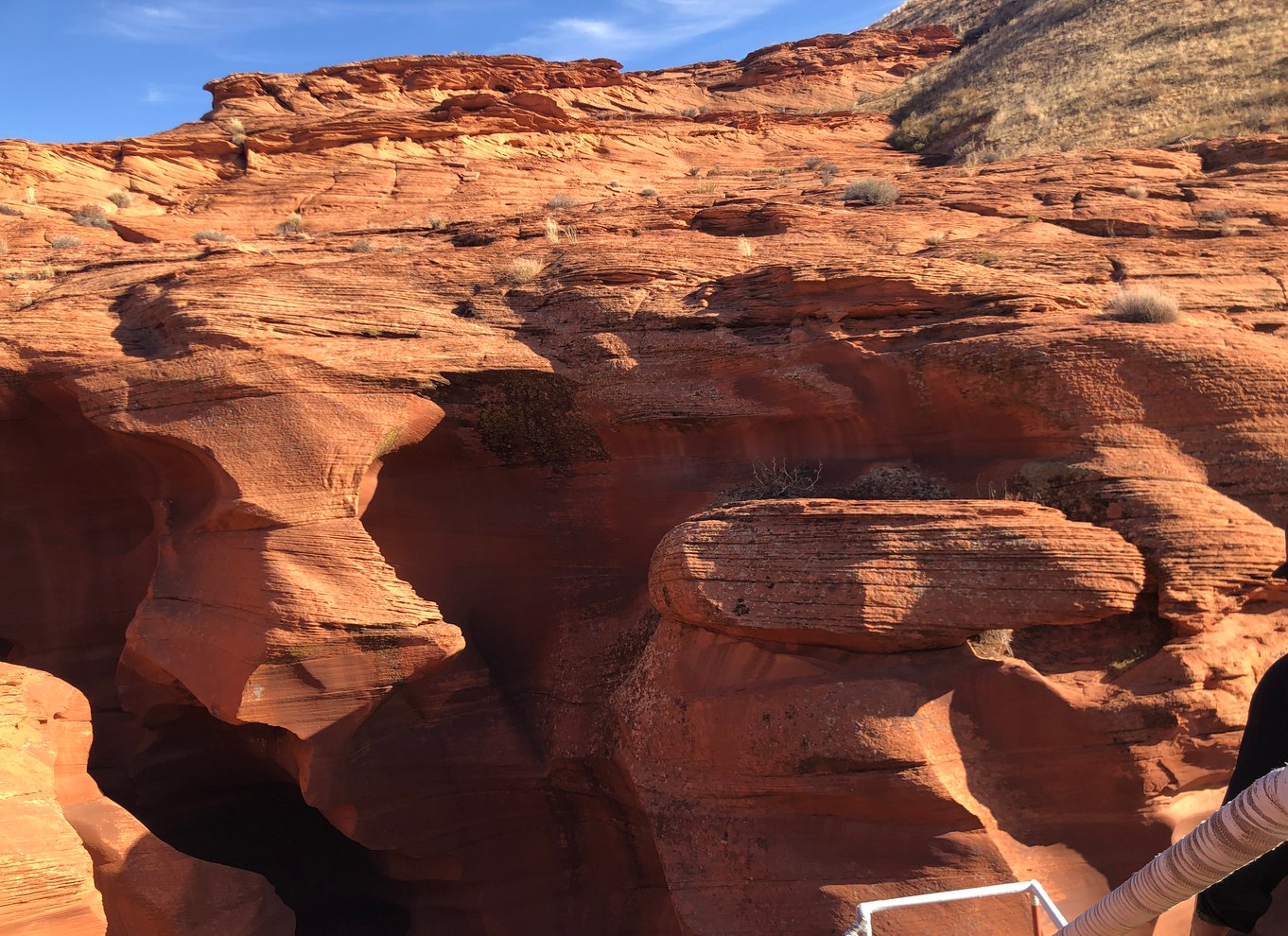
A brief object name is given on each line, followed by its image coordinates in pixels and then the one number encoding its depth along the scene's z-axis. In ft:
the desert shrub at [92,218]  49.19
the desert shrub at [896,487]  26.99
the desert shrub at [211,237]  42.55
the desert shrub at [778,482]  28.17
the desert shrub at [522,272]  32.73
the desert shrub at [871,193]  40.86
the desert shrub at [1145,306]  26.63
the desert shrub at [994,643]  23.26
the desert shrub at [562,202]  46.17
